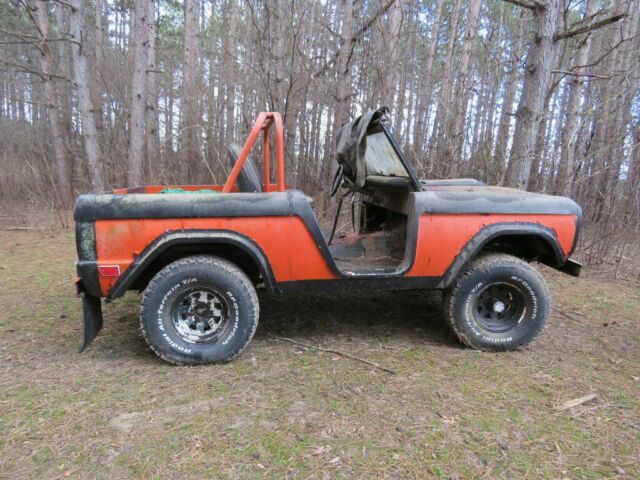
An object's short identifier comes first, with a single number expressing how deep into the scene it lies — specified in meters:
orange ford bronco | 2.92
